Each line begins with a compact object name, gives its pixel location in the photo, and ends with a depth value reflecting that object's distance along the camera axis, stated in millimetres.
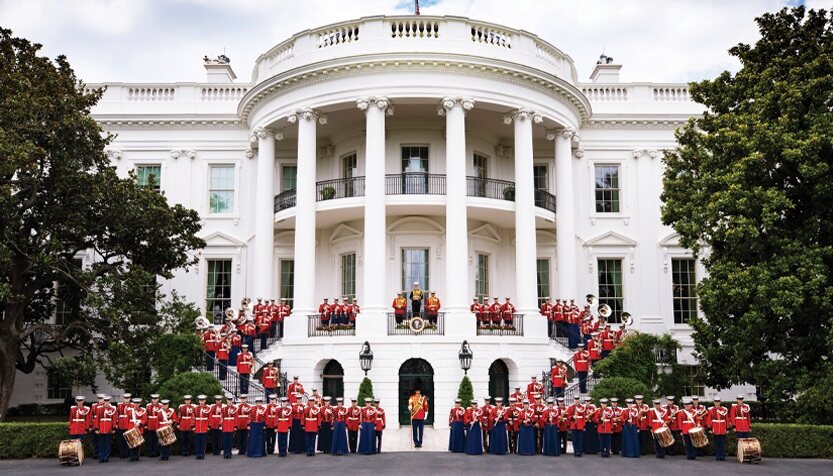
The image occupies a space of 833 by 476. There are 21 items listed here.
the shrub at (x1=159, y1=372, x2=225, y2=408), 19391
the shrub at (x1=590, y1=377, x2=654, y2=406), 19188
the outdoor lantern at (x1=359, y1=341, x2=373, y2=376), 22747
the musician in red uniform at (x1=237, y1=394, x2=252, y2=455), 17531
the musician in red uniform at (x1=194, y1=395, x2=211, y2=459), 17062
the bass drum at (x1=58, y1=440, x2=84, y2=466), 15945
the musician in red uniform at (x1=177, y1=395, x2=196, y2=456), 17328
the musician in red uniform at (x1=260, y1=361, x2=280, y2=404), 21562
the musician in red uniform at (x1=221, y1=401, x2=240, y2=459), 17156
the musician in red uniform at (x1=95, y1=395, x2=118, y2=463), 16609
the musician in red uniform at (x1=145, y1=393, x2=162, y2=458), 17141
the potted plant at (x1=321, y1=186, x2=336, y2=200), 27219
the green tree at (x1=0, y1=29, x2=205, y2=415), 20453
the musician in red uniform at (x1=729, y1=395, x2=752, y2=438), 16609
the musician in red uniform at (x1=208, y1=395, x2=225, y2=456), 17344
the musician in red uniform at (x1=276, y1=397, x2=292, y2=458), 17297
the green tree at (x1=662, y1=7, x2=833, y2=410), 18531
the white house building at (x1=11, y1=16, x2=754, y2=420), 24344
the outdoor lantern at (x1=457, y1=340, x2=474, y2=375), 22641
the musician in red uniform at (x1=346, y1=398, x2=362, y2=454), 18125
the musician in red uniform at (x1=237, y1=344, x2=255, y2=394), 21844
